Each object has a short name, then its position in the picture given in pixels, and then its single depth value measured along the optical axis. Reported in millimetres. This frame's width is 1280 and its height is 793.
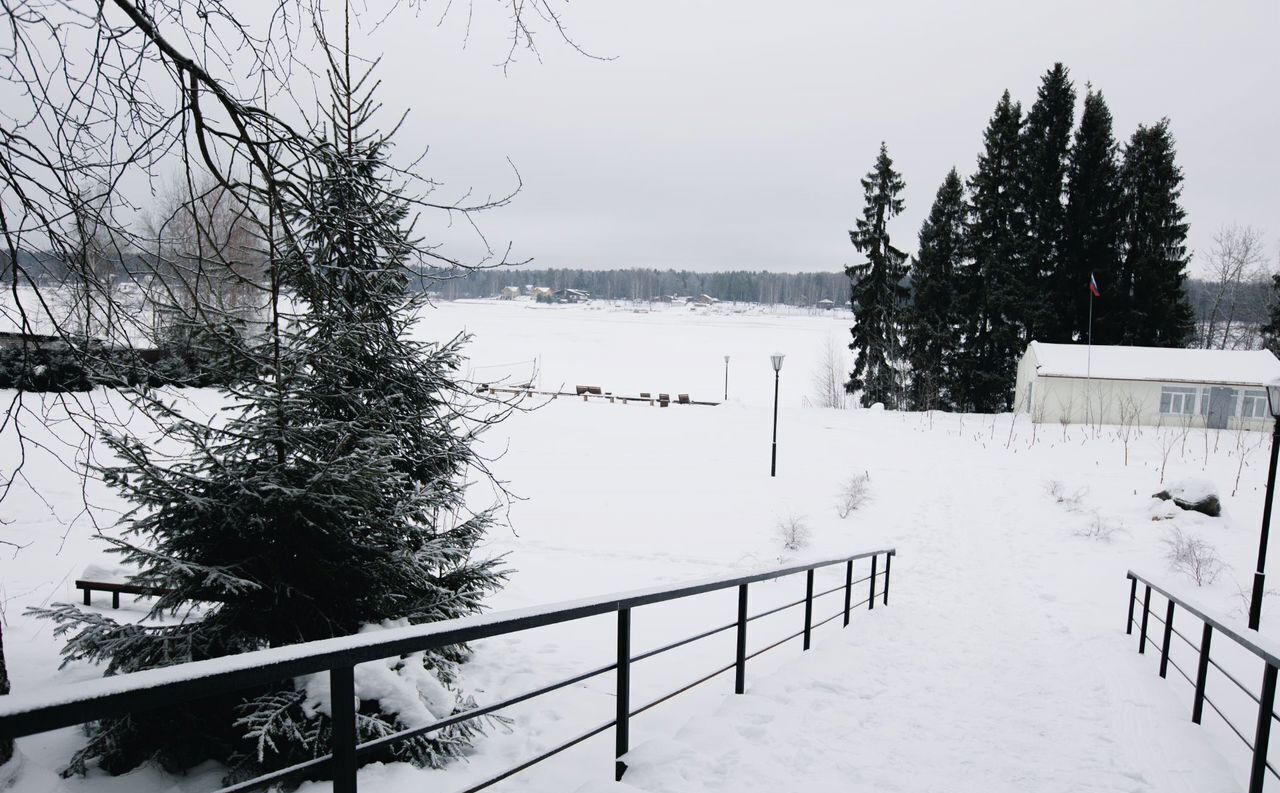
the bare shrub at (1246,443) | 20484
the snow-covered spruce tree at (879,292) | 37656
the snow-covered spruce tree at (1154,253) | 35469
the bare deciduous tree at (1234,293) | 43750
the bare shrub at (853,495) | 15836
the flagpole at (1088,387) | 27578
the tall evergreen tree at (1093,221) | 36594
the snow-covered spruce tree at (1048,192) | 36656
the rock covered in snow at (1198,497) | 13711
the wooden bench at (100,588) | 6522
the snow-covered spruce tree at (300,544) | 3680
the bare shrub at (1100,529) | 13367
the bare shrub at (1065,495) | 15391
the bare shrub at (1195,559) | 10680
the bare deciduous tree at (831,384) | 42906
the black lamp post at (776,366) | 18484
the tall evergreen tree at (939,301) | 37969
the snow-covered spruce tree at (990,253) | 36938
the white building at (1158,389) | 26656
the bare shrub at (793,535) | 13453
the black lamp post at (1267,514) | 6675
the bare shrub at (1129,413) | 26688
